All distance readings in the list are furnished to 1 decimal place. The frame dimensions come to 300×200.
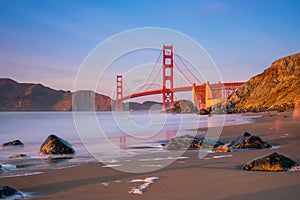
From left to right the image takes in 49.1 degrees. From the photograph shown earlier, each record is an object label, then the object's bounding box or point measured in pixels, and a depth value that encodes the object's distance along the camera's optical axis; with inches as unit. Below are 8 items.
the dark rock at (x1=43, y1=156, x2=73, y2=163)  188.7
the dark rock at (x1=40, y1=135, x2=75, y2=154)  222.1
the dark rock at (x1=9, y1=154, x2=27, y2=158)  206.7
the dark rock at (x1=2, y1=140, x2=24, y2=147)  298.2
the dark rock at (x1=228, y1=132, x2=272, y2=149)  220.5
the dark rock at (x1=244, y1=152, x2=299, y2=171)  133.0
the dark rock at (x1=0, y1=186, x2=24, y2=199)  96.4
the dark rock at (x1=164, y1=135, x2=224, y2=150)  230.4
